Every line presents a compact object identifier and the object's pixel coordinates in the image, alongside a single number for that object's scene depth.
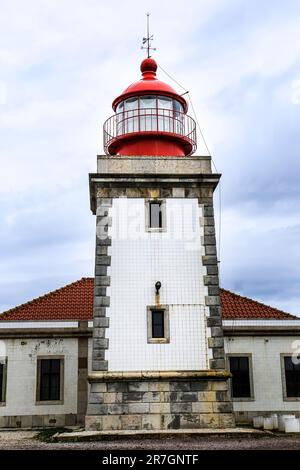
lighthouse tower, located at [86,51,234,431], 12.55
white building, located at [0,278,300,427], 15.95
